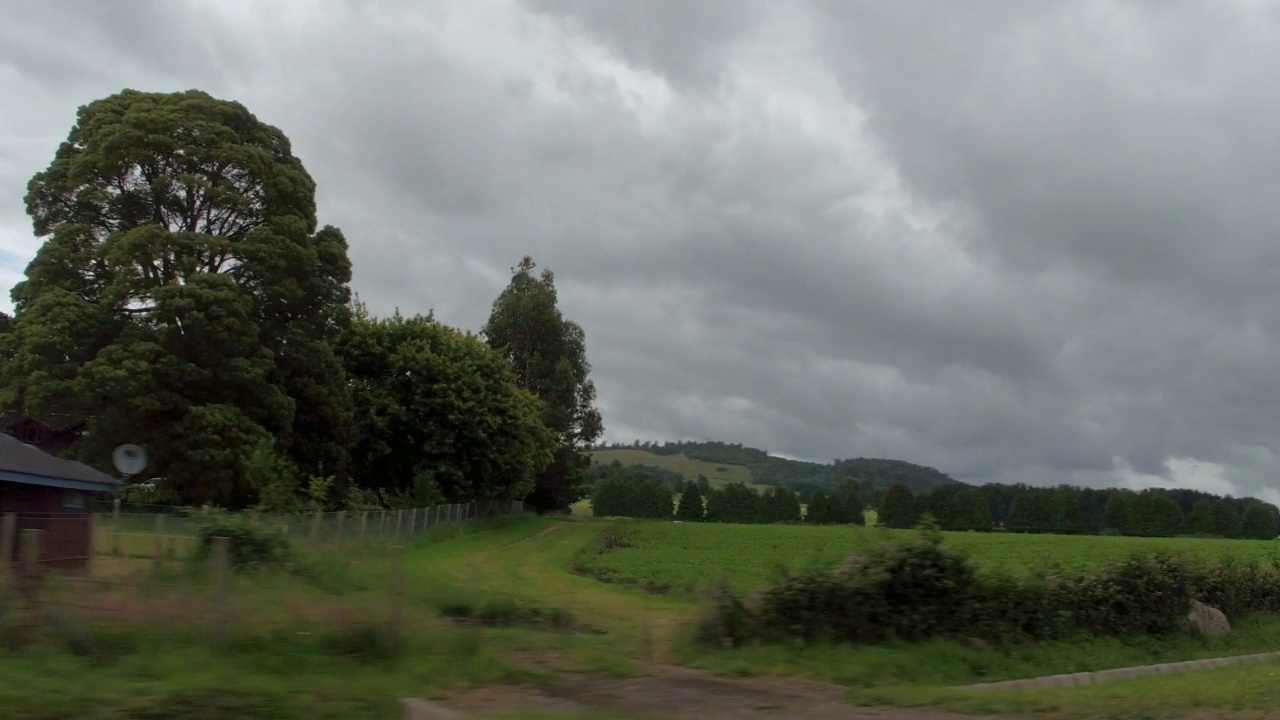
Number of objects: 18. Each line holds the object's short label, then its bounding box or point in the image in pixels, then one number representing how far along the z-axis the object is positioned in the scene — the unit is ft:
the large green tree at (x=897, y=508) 261.85
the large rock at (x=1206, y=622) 73.67
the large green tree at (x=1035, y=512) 286.46
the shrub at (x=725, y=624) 48.42
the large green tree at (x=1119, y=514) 278.26
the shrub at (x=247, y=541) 51.75
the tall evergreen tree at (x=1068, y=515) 285.43
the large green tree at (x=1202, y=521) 274.77
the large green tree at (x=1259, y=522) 269.85
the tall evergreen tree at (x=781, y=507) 322.34
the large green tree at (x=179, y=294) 114.73
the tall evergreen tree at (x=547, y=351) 246.27
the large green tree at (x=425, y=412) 169.17
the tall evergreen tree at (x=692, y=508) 336.08
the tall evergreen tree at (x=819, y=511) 307.99
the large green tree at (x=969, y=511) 280.10
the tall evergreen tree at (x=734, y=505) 328.08
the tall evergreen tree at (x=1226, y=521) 271.28
